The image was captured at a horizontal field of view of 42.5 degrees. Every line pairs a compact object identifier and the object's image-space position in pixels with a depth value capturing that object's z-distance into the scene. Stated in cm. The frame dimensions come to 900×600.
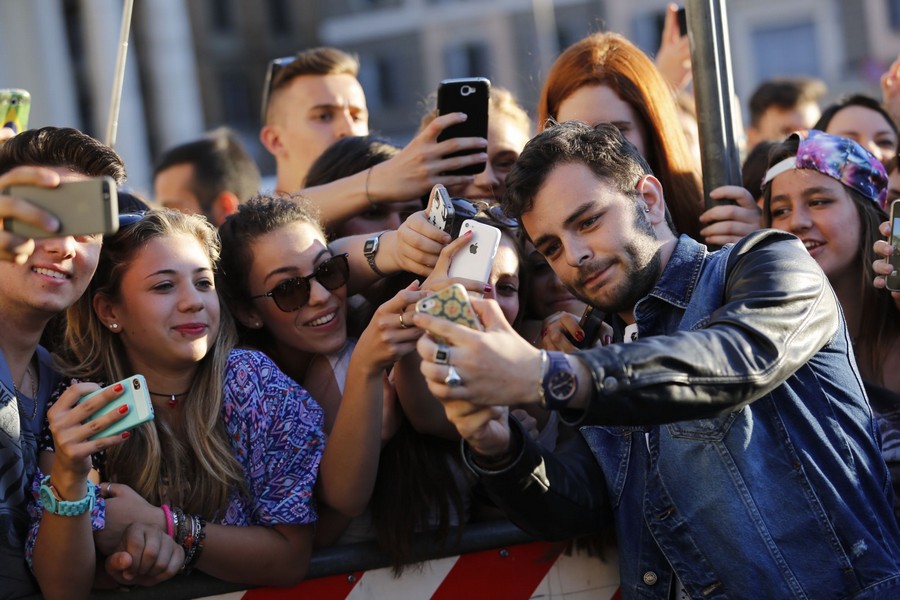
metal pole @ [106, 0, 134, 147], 364
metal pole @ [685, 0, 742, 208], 346
